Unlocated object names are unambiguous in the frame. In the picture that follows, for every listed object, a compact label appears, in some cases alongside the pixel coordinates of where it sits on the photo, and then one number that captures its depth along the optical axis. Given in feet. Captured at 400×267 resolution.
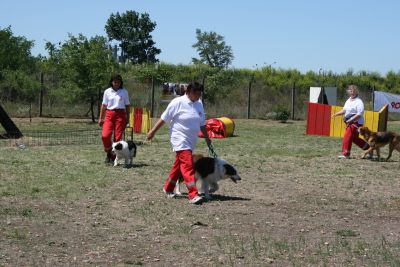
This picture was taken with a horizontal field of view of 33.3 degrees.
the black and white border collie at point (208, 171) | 30.83
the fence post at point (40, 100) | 102.15
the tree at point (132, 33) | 253.85
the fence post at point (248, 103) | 113.14
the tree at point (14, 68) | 102.68
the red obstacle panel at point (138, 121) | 74.59
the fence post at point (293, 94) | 115.69
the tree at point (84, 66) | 92.12
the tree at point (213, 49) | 199.41
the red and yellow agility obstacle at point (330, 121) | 73.97
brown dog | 49.96
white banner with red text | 103.45
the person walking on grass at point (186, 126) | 29.94
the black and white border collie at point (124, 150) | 41.60
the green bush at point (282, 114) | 104.17
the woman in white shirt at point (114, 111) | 41.86
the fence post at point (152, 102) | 108.52
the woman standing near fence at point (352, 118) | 49.90
